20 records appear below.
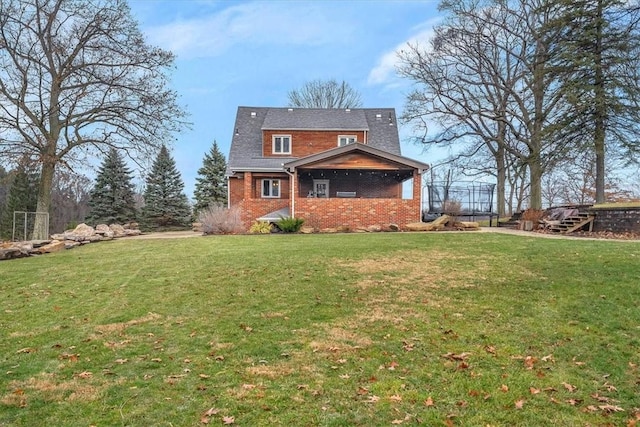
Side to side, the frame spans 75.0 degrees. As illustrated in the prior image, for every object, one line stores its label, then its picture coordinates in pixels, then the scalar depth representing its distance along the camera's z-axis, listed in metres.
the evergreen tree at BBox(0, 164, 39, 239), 37.03
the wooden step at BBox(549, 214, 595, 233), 16.62
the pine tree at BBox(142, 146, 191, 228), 35.38
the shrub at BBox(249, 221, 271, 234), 17.98
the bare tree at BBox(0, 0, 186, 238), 18.75
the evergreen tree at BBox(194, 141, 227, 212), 36.88
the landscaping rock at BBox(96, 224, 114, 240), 18.61
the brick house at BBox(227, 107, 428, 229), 19.61
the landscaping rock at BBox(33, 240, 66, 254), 13.52
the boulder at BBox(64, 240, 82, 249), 14.89
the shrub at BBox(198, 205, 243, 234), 18.30
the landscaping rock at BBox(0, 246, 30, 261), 12.25
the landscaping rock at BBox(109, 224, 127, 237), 20.12
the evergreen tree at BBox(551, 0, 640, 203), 16.72
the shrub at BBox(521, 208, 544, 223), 19.00
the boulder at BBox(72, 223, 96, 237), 17.20
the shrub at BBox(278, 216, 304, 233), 17.92
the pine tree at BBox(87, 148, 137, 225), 33.94
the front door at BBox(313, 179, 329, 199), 24.45
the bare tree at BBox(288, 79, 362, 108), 40.25
